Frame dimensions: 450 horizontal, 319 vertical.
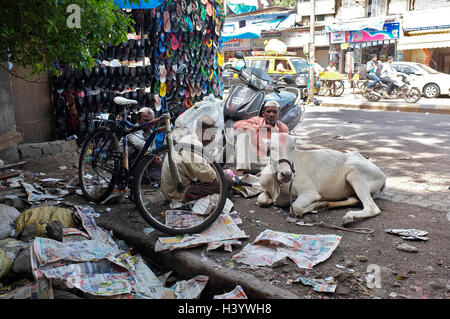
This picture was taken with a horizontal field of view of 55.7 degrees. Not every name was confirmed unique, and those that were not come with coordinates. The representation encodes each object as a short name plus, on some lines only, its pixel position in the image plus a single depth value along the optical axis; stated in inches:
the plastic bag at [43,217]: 133.0
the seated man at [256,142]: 197.5
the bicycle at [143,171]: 134.0
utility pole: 643.0
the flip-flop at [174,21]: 264.2
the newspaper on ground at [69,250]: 110.1
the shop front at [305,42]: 960.9
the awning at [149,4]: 203.9
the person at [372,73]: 604.7
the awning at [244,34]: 521.9
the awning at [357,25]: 824.9
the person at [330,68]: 772.6
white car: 614.6
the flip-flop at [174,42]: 269.9
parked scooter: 223.3
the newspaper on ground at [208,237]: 124.1
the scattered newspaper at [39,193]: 168.2
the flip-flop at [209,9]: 299.5
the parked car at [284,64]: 653.3
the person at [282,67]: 653.9
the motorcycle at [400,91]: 566.3
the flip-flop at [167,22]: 259.1
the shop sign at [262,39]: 1063.6
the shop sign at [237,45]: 1131.4
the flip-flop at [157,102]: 267.8
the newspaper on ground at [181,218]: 135.7
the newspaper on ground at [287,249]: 114.4
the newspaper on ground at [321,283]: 99.0
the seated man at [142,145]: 164.6
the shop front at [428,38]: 771.4
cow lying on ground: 149.8
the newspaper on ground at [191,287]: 107.5
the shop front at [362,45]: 840.9
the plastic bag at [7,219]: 131.0
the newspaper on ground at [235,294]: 101.8
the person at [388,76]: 591.4
